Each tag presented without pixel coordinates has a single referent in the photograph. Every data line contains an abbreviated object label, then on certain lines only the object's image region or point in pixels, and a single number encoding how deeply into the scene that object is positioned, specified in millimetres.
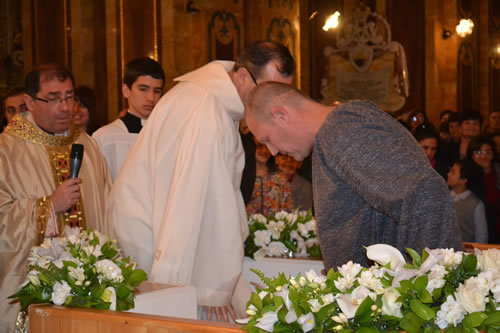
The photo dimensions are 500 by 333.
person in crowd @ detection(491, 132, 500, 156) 8448
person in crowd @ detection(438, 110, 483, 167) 7938
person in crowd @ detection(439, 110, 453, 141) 8509
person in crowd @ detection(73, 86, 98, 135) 6539
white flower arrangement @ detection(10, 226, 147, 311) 2844
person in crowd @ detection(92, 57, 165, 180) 5309
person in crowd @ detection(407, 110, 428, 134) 8097
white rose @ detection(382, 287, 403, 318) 2016
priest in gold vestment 4133
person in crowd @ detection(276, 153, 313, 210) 6996
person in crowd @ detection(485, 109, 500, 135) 9188
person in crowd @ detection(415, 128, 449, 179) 7066
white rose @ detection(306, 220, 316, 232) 4570
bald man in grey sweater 2484
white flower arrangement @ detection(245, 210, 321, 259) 4441
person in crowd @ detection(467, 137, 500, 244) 6309
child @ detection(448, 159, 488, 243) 6023
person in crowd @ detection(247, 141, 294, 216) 6219
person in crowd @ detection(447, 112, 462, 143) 8258
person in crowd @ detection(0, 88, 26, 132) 6406
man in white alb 3572
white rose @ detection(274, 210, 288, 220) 4785
